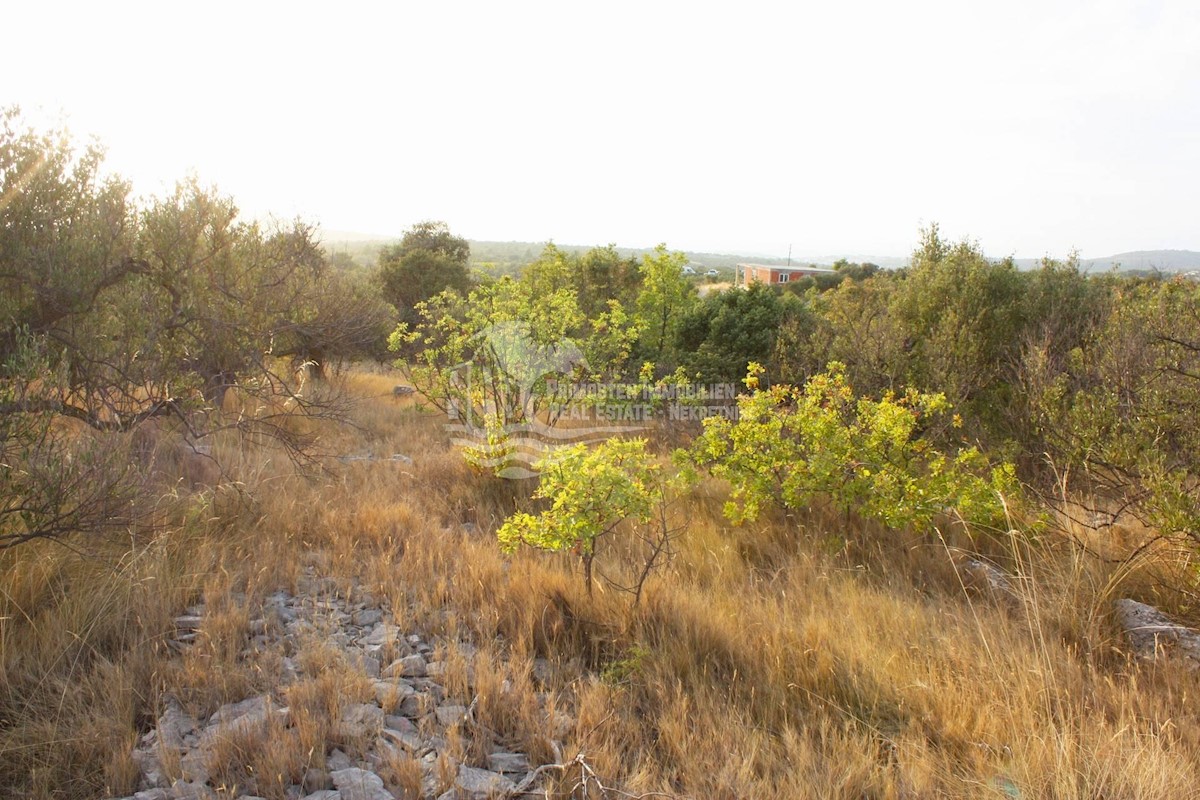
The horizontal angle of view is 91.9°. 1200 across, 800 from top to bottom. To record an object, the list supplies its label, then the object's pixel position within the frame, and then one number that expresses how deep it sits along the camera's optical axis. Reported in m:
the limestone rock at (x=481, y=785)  2.18
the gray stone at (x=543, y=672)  2.96
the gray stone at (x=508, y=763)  2.36
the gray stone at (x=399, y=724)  2.54
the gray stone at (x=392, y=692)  2.64
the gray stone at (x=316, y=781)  2.20
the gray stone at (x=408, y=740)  2.40
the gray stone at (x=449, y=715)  2.56
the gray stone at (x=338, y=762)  2.29
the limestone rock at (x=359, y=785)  2.14
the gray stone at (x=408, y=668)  2.90
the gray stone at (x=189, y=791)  2.08
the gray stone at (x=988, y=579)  3.77
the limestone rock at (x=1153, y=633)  3.03
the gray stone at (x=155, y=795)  2.08
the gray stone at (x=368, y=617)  3.41
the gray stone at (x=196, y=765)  2.17
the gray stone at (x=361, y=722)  2.41
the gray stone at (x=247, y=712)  2.41
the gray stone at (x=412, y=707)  2.63
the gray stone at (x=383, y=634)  3.15
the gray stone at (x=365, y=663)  2.87
